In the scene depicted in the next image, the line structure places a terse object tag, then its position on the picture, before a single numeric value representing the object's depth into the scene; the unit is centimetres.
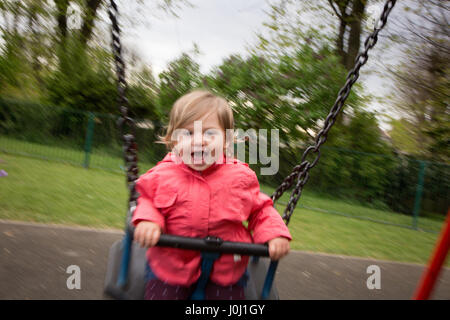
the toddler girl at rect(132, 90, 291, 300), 145
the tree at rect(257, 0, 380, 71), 963
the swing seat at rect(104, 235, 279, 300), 135
